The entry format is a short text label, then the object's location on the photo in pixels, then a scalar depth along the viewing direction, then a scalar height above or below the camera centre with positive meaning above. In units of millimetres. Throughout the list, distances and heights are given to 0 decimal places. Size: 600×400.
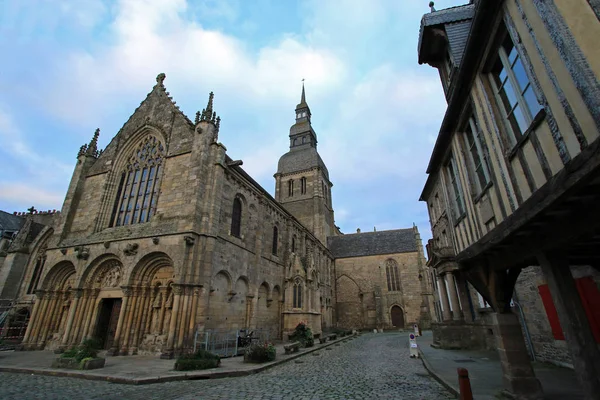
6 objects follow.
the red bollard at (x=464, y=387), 4129 -1027
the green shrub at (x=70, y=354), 8900 -1155
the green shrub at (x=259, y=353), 9617 -1282
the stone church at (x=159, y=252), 11812 +2912
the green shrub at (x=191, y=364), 8297 -1386
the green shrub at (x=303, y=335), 15137 -1202
